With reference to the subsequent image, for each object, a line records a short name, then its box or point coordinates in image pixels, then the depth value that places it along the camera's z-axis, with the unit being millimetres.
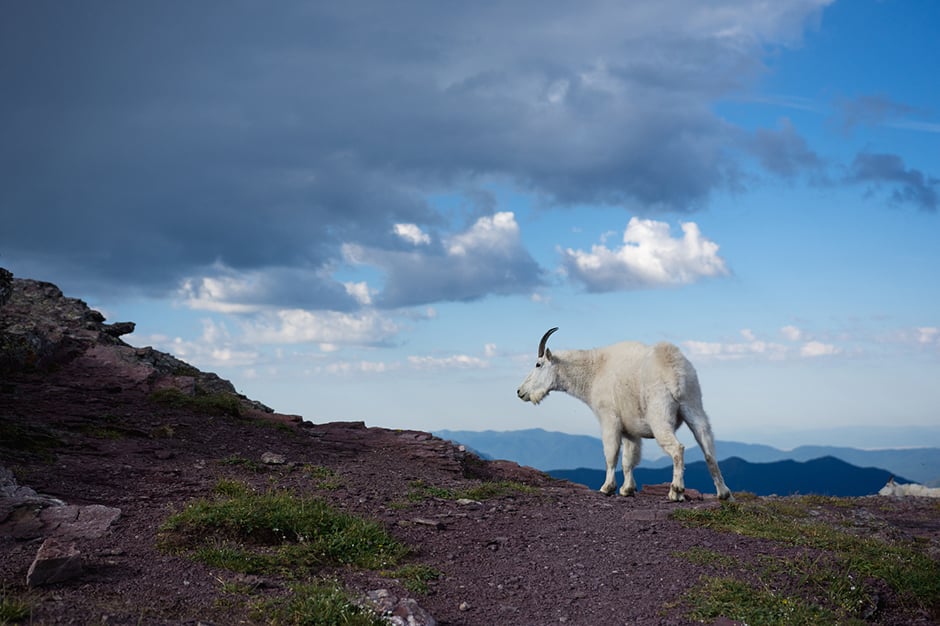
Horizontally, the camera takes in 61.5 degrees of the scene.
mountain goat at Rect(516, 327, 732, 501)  14109
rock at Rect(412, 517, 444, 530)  10562
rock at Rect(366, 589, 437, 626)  7246
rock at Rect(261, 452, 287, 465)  15031
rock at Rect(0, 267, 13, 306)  16077
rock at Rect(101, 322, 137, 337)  26062
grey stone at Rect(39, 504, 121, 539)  9508
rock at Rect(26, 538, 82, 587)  7590
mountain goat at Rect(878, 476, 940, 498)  21688
